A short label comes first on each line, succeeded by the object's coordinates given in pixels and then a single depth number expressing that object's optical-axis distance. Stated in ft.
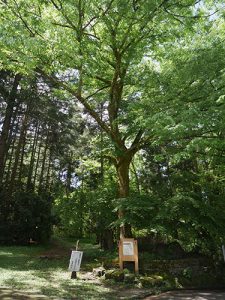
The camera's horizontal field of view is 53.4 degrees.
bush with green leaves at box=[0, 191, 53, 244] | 46.07
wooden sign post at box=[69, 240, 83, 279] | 22.38
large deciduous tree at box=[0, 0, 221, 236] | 21.94
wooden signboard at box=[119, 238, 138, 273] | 23.59
